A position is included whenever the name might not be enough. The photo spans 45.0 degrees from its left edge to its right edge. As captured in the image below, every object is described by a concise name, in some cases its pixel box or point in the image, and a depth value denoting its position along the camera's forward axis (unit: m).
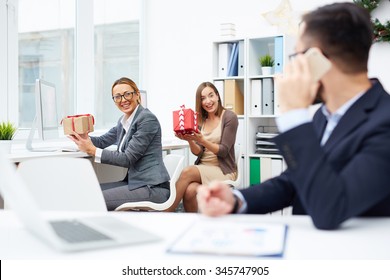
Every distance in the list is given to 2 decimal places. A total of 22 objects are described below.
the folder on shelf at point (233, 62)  4.74
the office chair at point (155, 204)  2.88
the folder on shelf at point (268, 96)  4.54
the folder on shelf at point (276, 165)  4.48
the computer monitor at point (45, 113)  3.05
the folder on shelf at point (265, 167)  4.52
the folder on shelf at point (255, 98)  4.62
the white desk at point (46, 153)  2.75
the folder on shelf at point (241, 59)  4.69
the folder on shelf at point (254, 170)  4.59
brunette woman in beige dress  3.74
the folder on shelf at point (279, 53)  4.44
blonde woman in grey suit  2.97
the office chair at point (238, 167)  3.78
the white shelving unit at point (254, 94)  4.51
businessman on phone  1.07
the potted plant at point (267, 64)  4.57
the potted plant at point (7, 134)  2.87
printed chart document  0.93
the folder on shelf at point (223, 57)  4.80
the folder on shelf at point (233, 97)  4.70
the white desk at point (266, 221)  0.93
